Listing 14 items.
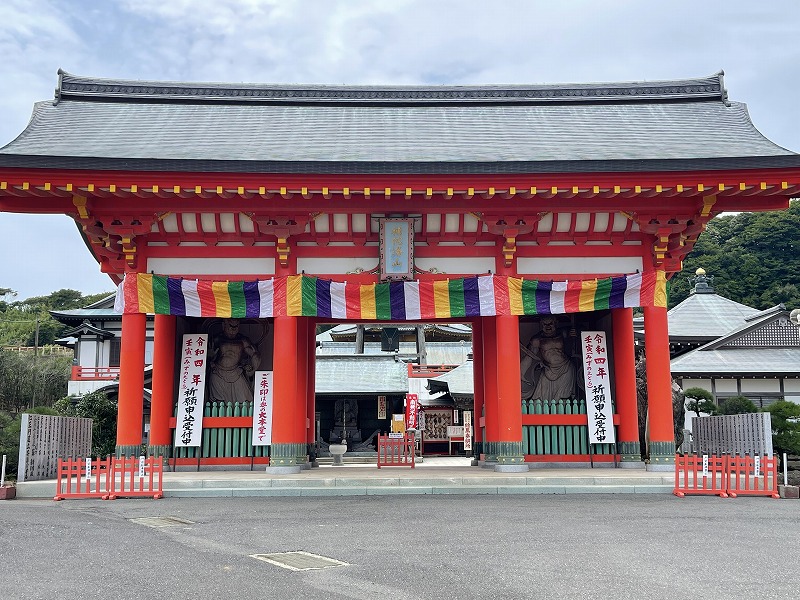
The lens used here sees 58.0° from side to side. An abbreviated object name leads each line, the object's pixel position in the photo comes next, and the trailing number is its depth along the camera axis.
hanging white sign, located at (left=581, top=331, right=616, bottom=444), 13.85
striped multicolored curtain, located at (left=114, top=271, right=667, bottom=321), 12.78
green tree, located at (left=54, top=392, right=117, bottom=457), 21.44
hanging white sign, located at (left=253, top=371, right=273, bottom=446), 13.62
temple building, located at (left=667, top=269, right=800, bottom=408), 24.27
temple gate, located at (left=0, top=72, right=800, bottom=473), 11.87
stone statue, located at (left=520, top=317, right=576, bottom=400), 14.71
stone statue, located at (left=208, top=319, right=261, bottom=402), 14.38
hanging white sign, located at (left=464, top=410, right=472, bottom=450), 29.48
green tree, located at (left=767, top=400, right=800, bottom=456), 13.48
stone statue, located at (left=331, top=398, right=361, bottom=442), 31.47
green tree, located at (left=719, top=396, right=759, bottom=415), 17.30
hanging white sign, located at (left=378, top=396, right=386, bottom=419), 31.61
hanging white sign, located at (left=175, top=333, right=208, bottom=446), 13.63
